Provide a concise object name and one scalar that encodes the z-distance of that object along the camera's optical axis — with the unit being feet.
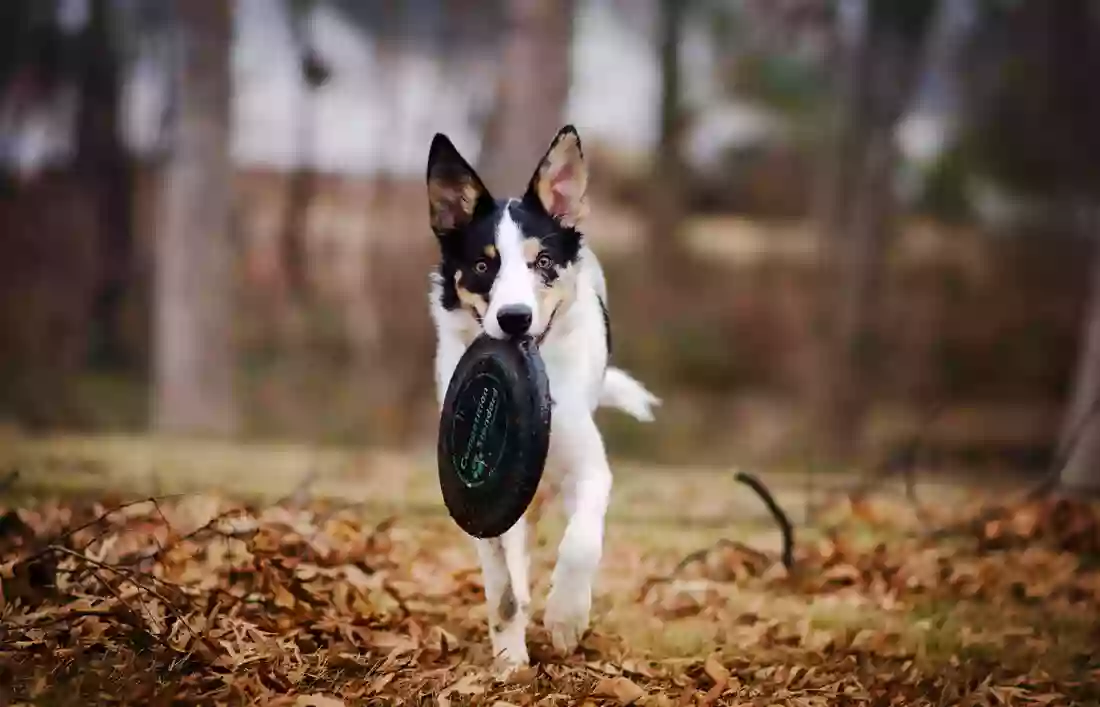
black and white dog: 10.75
